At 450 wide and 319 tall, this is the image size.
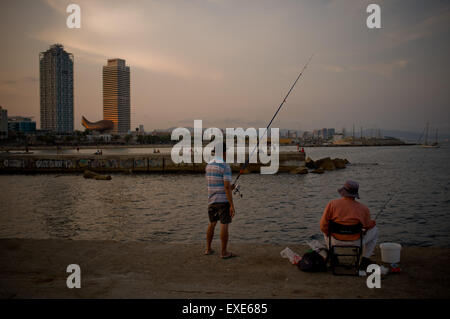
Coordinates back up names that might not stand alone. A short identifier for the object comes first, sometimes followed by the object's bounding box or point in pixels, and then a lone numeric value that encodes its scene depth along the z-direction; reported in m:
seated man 5.77
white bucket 6.02
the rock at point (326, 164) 61.34
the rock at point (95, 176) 45.00
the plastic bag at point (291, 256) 6.18
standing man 6.67
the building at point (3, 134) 190.84
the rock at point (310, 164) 62.26
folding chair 5.68
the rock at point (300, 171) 51.94
